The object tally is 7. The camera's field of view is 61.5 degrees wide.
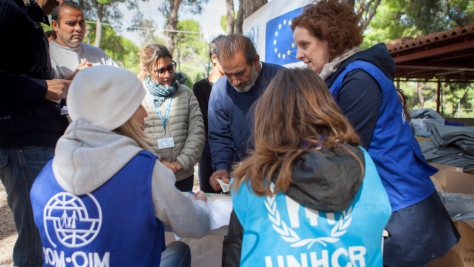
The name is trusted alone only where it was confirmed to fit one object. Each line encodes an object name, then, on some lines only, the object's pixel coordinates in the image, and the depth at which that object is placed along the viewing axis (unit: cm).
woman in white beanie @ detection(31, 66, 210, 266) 133
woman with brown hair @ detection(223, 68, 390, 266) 123
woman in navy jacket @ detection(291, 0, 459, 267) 161
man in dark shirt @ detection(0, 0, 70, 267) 190
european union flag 378
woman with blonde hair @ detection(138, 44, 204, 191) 288
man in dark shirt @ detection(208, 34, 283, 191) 260
